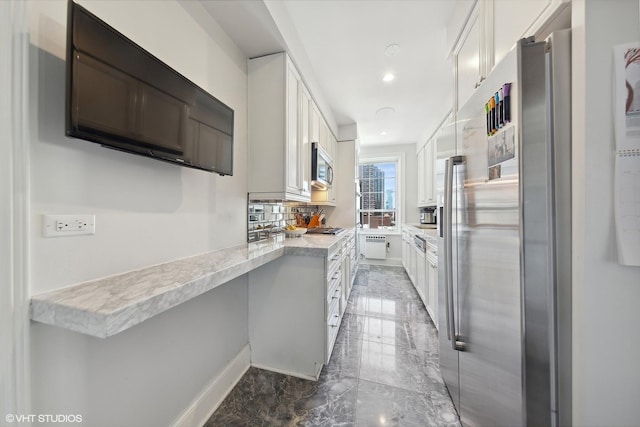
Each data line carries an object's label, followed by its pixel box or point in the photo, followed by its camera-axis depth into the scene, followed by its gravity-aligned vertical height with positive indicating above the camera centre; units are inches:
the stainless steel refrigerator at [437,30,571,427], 29.6 -3.9
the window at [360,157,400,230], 203.2 +19.7
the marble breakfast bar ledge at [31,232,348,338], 24.9 -10.5
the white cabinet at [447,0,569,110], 33.8 +36.9
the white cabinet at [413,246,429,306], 109.6 -31.5
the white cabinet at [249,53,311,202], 72.8 +29.1
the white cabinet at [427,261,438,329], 91.3 -32.9
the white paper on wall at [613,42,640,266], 25.9 +7.7
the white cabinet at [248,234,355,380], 65.9 -30.8
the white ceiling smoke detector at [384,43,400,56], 82.4 +61.9
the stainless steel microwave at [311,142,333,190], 98.7 +22.0
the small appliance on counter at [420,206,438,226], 165.0 -2.0
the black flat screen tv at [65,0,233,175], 28.2 +18.2
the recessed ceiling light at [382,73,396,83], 99.8 +62.1
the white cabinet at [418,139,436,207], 147.2 +28.0
